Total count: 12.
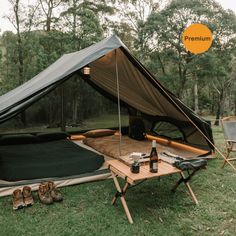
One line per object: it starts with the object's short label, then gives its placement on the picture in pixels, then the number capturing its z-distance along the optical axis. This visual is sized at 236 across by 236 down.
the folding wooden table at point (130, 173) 2.23
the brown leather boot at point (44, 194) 2.56
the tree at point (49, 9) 9.09
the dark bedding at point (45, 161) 2.96
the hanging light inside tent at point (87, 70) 4.39
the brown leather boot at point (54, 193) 2.61
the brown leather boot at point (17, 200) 2.46
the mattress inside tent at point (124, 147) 3.84
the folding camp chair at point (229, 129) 3.91
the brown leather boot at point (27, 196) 2.53
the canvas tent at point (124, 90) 2.90
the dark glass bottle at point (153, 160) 2.33
